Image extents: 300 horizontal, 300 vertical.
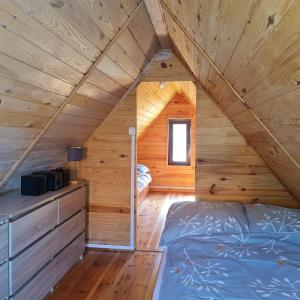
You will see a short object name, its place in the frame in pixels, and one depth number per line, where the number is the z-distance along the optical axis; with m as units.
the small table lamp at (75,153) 2.93
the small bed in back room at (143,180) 4.95
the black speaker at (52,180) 2.50
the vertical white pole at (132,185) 3.13
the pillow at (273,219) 2.10
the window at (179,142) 5.98
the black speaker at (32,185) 2.29
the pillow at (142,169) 5.44
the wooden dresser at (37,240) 1.79
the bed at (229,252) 1.43
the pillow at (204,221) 2.14
